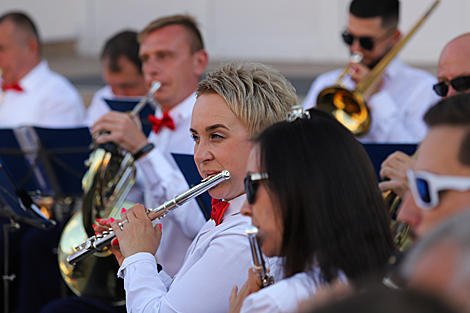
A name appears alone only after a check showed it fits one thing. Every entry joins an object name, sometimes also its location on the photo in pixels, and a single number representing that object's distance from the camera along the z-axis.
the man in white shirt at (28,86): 7.80
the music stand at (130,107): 5.71
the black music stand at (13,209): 4.63
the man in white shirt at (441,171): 1.85
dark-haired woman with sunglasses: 2.32
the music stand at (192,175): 4.09
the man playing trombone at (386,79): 5.96
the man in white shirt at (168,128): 4.80
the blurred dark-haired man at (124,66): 7.12
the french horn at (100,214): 4.61
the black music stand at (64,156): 5.29
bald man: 3.92
